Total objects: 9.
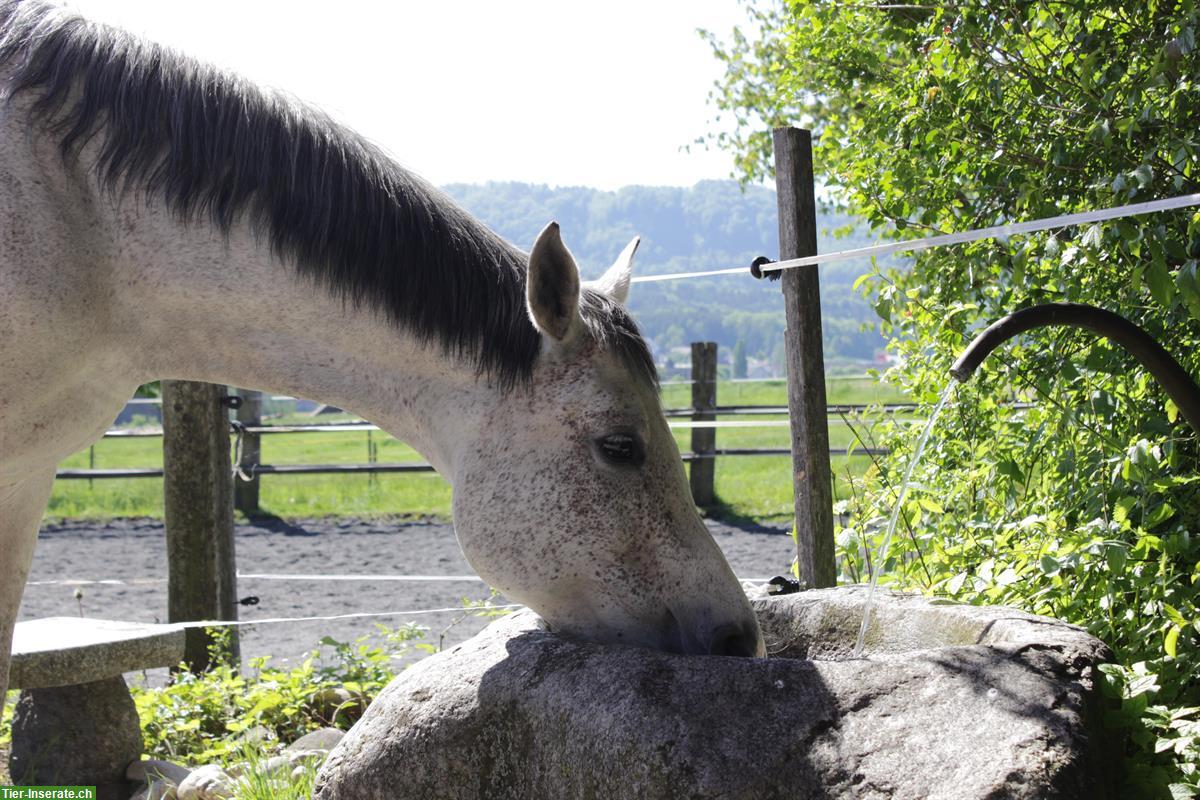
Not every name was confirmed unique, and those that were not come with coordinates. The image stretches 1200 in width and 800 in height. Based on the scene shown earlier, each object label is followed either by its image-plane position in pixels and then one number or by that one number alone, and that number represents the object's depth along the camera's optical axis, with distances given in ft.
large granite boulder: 5.35
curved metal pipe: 6.09
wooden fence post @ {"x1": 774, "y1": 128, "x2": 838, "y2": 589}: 11.21
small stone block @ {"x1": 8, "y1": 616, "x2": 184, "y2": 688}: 12.24
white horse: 7.27
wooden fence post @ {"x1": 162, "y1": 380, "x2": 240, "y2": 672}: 17.42
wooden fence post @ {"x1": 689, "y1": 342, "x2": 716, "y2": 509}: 40.96
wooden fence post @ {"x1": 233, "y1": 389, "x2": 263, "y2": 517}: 41.47
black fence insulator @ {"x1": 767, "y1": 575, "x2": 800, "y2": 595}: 10.43
